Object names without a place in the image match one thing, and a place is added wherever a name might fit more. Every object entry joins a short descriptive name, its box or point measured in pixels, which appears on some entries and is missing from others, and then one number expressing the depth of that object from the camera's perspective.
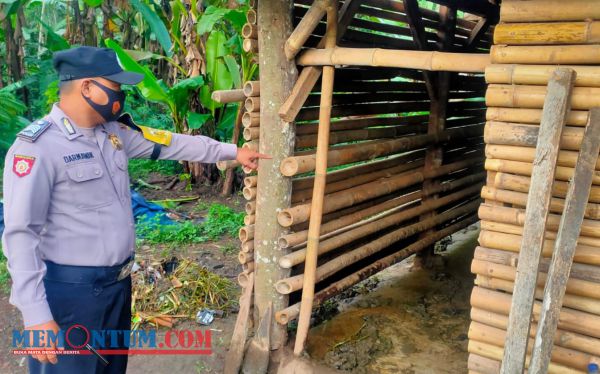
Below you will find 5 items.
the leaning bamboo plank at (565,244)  2.15
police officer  2.23
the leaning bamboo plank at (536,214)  2.20
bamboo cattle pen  2.42
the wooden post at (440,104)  5.14
